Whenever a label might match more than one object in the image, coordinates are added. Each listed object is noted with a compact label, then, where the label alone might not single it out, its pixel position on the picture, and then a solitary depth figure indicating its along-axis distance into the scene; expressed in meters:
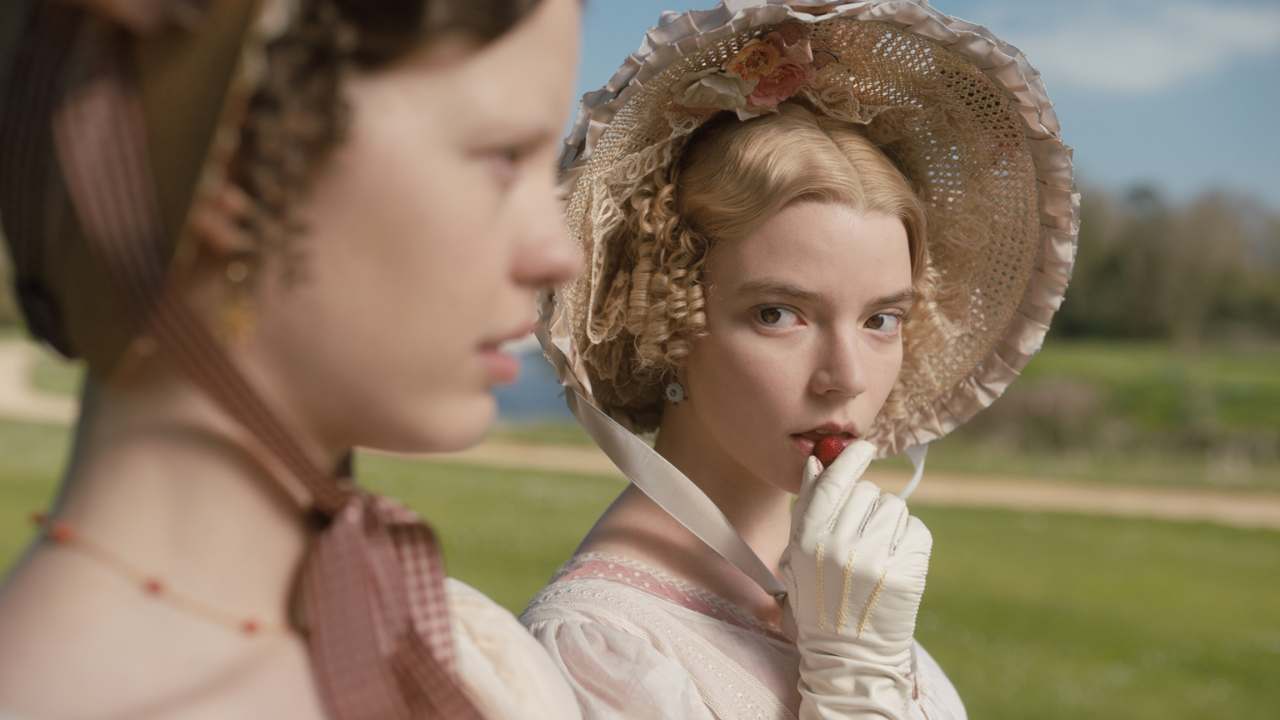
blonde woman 1.67
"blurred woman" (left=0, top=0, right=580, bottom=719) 0.90
